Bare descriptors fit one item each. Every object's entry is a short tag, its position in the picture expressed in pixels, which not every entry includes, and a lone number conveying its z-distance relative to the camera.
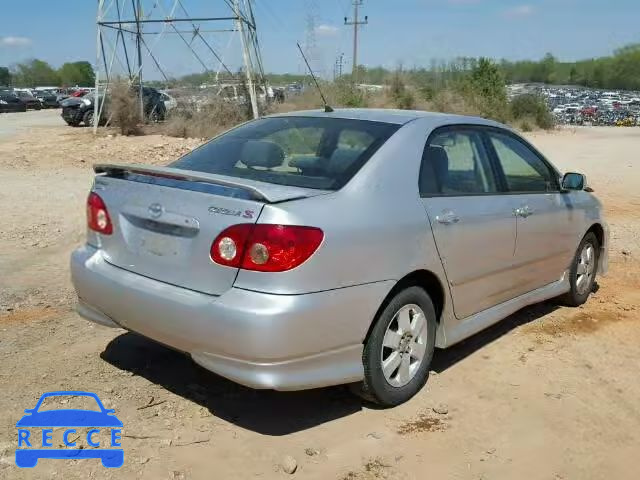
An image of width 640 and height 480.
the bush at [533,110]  37.38
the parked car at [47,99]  53.69
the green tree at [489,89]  36.19
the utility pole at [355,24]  55.12
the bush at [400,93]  31.03
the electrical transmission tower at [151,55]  21.22
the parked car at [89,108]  25.22
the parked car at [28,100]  49.78
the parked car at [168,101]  24.83
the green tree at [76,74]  123.88
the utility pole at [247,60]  20.75
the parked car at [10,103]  47.22
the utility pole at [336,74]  29.20
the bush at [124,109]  22.48
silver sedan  3.20
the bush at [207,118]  22.47
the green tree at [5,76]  109.49
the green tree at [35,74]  115.25
